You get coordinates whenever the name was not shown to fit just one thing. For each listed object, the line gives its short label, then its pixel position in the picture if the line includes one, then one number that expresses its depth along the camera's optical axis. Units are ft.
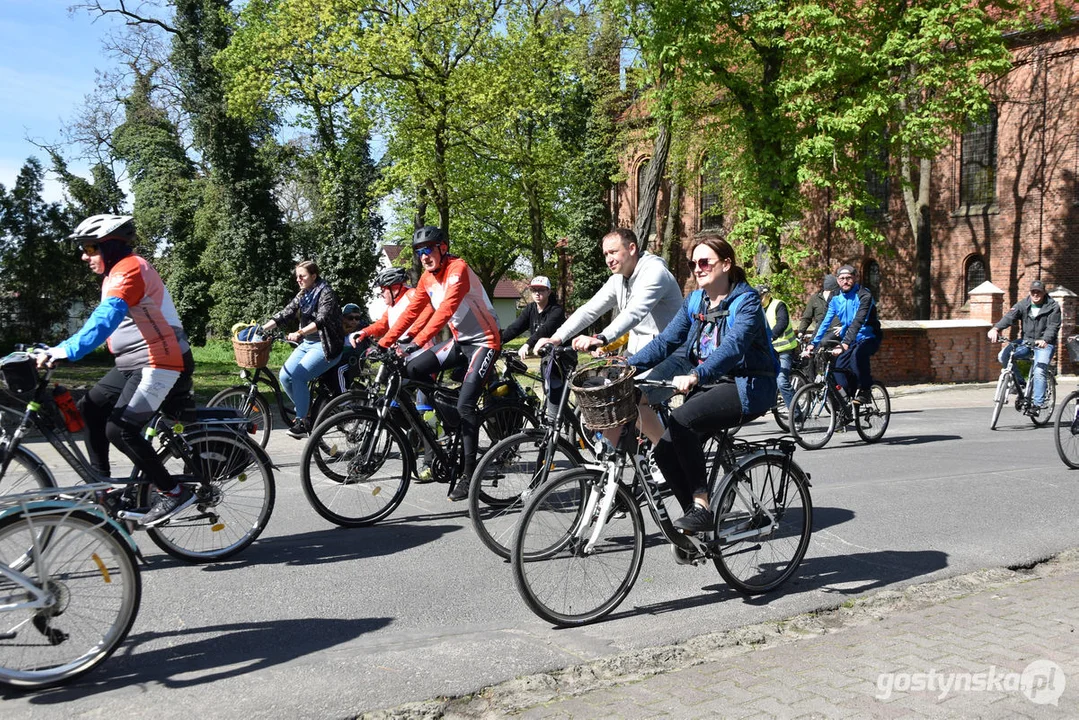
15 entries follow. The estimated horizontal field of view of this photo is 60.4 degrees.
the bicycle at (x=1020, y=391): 43.19
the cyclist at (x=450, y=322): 23.52
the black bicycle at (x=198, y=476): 17.03
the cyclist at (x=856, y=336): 36.94
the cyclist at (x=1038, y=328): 41.24
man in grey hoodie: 19.94
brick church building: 102.47
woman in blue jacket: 15.96
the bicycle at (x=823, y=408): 36.81
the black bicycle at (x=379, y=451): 21.93
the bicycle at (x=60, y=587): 12.59
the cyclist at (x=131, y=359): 17.39
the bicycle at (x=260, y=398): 32.96
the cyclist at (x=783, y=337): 39.22
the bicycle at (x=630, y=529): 14.99
